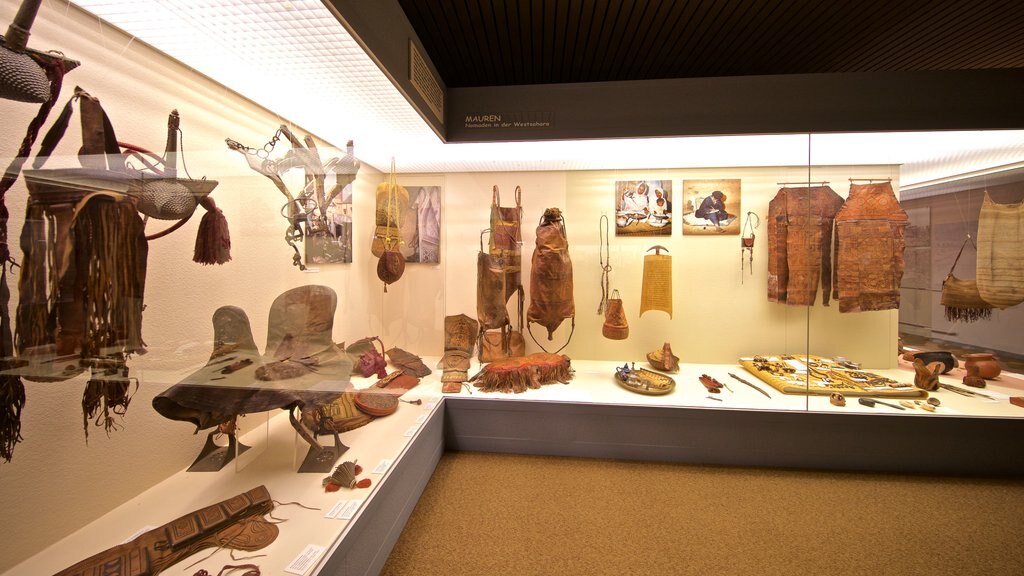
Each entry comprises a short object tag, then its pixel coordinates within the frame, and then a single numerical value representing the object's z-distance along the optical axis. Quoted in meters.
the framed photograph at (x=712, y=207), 3.09
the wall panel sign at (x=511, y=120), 2.74
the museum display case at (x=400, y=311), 0.96
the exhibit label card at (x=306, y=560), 1.08
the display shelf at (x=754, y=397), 2.40
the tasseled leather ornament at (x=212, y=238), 1.29
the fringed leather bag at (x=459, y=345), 2.87
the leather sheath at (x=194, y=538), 0.96
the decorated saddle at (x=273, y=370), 1.29
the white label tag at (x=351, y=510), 1.36
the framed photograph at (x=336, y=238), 1.74
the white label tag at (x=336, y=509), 1.35
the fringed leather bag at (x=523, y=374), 2.71
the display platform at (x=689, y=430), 2.03
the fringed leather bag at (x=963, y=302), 2.53
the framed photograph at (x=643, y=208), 3.09
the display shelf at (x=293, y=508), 1.06
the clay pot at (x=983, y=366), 2.60
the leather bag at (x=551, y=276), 2.95
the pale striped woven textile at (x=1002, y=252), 2.47
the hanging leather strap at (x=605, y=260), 3.12
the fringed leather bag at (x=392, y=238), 2.30
